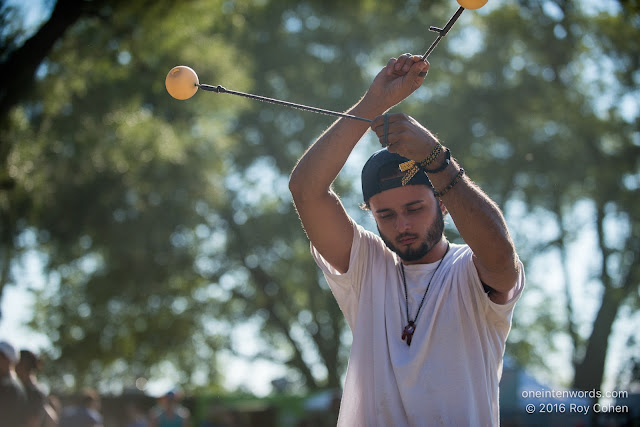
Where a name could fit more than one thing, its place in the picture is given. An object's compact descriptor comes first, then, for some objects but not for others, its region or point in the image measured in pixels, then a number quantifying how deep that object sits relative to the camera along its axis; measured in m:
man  2.25
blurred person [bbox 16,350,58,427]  5.64
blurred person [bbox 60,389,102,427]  8.87
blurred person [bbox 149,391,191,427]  11.02
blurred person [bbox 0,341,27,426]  5.27
